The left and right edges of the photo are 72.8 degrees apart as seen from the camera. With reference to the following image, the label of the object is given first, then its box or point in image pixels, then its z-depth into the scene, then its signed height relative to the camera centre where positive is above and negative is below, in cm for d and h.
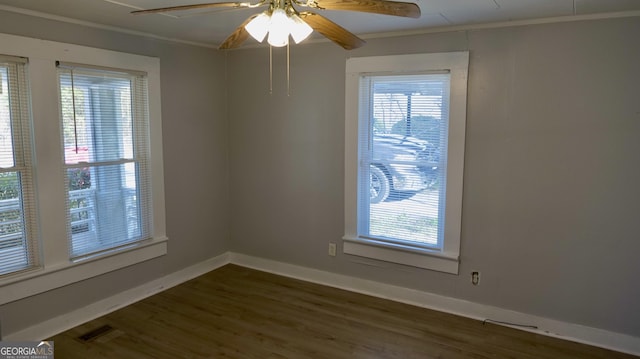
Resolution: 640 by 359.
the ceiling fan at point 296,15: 176 +52
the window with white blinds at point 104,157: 324 -14
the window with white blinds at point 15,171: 286 -22
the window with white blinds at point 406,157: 341 -15
